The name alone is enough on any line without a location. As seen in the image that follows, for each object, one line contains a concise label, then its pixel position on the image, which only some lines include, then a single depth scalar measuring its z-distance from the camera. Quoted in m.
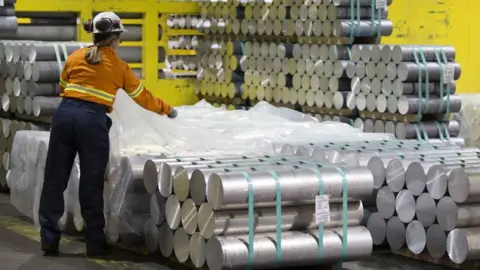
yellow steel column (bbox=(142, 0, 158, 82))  14.00
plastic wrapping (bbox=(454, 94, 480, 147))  13.39
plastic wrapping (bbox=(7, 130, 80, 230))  9.26
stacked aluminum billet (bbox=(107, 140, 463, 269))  7.29
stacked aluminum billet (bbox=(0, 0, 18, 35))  11.76
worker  8.29
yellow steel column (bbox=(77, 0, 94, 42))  13.27
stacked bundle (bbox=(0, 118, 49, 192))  11.23
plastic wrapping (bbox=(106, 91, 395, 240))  8.58
